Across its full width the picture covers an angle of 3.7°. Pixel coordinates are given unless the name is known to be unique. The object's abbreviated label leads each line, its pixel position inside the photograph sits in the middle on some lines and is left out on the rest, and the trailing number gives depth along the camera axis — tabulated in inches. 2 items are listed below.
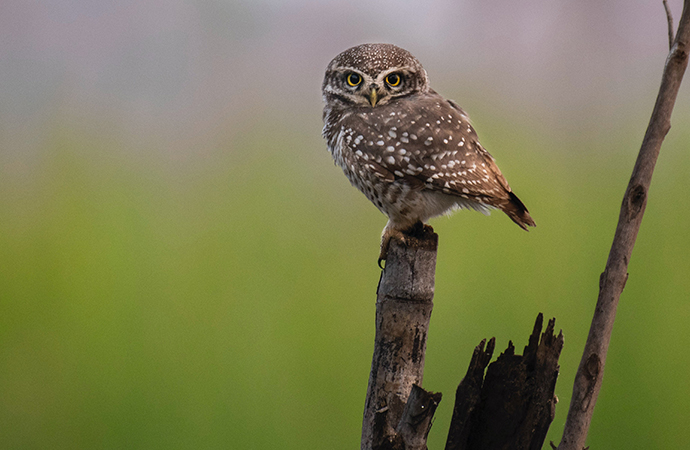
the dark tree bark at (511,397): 312.6
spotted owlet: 315.8
